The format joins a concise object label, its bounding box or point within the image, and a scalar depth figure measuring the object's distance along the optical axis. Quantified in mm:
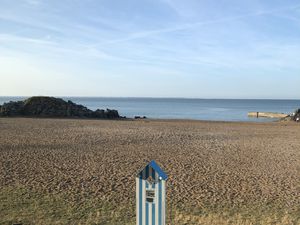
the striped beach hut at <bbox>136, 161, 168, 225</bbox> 3978
